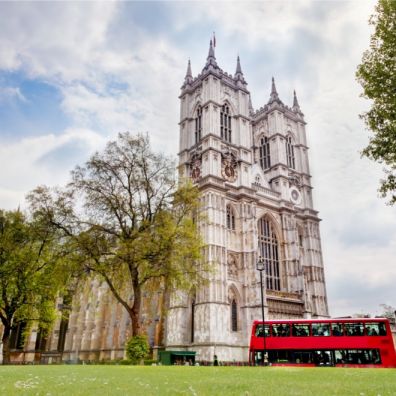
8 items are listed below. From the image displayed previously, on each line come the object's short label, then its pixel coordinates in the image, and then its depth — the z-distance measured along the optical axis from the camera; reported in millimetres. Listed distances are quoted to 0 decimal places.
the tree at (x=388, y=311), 69312
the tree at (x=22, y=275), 26902
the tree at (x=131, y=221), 20766
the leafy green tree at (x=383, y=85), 15742
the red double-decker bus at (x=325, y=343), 20703
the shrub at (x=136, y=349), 19719
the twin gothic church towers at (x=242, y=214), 33188
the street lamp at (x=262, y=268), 21828
